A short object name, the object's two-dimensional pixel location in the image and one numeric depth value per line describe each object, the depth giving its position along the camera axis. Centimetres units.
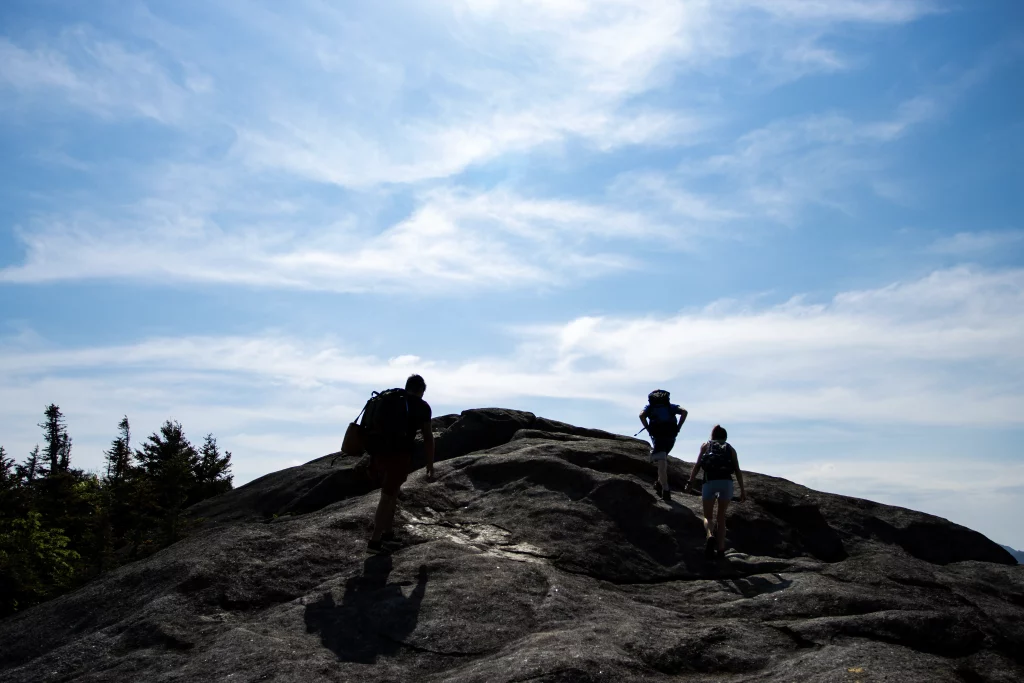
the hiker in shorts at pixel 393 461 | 1176
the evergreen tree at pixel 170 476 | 1517
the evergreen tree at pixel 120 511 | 1809
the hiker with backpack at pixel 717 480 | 1270
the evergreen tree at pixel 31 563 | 1459
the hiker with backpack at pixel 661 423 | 1516
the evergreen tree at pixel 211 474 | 2362
